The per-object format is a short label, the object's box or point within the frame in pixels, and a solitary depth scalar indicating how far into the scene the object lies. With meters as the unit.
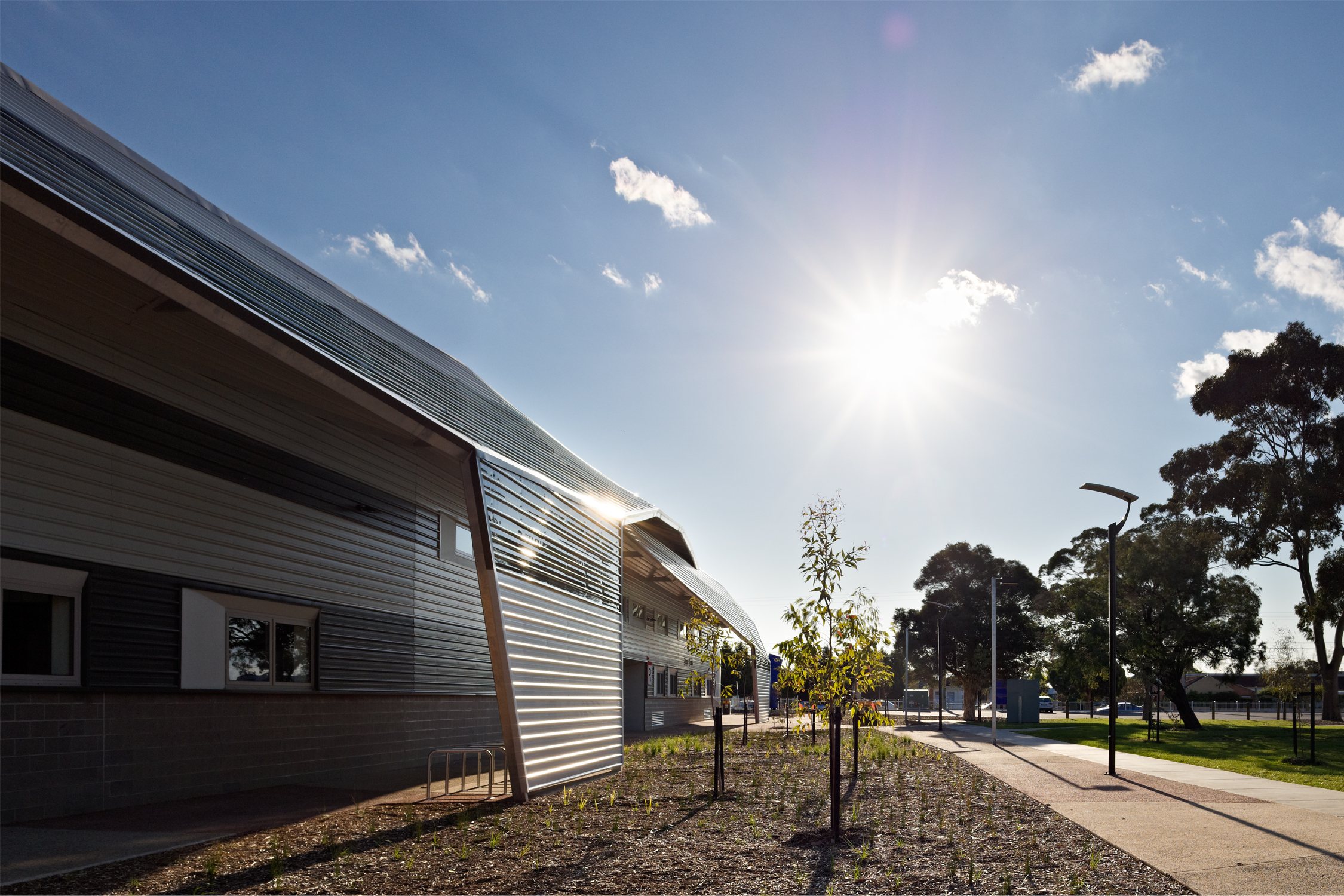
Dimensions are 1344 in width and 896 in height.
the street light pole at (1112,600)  17.09
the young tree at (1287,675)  35.34
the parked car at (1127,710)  79.47
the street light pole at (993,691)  25.83
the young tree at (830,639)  10.94
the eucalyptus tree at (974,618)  58.91
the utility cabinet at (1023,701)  43.59
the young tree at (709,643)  22.91
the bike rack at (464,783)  11.56
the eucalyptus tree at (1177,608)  37.12
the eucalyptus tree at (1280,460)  33.19
